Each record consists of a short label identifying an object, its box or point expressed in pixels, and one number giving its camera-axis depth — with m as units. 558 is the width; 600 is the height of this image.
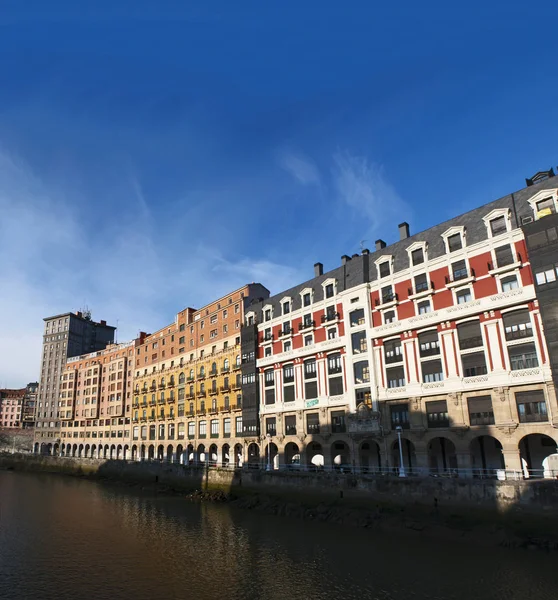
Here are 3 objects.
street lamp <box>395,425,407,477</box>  44.83
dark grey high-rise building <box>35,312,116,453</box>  144.62
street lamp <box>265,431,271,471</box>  66.69
